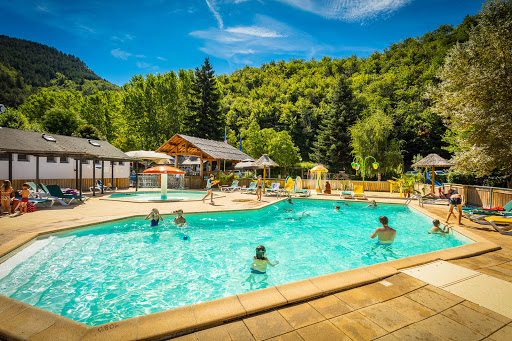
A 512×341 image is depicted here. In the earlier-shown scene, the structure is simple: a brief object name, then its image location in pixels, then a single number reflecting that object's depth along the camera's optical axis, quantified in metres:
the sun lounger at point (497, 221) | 7.08
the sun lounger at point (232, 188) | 19.22
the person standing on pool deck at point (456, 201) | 7.88
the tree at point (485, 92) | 9.91
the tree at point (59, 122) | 32.69
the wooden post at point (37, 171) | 12.73
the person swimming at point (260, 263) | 4.93
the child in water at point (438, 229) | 7.60
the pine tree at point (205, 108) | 37.19
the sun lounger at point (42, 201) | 9.74
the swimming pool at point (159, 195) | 14.45
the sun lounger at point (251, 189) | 18.06
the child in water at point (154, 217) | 7.97
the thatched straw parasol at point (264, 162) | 18.27
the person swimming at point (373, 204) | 13.45
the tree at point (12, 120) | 27.58
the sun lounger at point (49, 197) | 10.48
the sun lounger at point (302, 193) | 16.84
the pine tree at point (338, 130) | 35.56
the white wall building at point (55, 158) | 12.08
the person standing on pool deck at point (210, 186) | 12.56
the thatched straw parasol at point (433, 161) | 15.96
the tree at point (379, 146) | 29.23
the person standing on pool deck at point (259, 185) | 14.70
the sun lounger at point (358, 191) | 16.02
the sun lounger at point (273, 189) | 16.94
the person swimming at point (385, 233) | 6.66
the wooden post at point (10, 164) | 10.87
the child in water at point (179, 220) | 8.09
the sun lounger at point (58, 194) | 10.93
